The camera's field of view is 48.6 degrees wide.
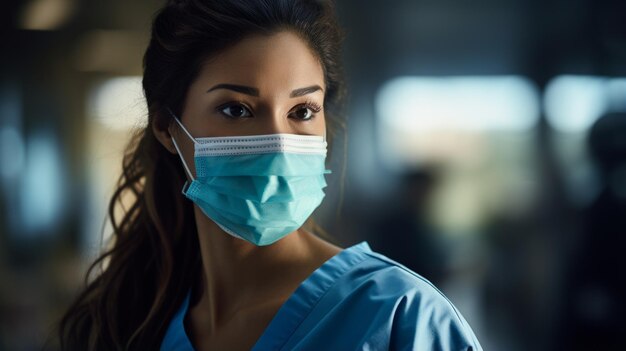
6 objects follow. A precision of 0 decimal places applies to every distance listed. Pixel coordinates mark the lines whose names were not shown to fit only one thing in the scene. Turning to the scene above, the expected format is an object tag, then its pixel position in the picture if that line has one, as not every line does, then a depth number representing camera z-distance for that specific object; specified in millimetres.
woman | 1111
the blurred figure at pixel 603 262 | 2920
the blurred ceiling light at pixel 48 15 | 3195
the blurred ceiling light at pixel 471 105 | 2961
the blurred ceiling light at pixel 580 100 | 2939
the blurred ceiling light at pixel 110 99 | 3211
